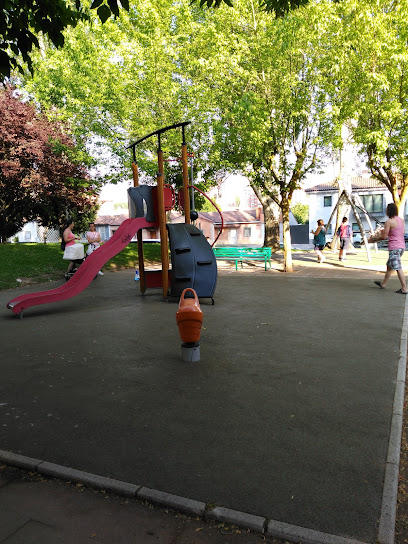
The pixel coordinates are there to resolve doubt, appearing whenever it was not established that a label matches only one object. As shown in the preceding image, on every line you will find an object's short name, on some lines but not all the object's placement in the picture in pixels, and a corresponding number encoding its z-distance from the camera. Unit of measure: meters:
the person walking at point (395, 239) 10.61
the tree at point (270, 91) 13.67
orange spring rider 5.43
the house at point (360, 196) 54.34
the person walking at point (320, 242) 19.62
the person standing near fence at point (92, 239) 15.06
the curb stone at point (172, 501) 2.68
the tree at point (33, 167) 23.50
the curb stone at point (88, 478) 2.89
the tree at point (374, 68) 13.86
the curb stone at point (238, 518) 2.54
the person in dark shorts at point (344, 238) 20.23
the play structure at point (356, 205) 20.00
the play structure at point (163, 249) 9.22
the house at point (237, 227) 68.69
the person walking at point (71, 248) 13.45
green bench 17.03
